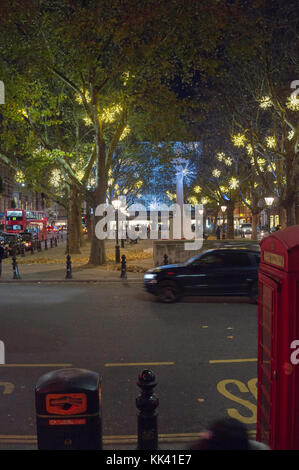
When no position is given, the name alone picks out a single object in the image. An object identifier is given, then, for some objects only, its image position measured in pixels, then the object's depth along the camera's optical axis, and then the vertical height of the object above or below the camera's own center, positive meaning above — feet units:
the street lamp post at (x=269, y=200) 79.00 +5.80
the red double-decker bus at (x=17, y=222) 144.05 +4.22
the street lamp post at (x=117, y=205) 73.98 +5.35
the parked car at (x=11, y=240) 98.53 -1.62
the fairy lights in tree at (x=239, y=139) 79.66 +17.99
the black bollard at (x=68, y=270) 55.45 -5.13
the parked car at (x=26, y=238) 108.68 -1.28
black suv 38.88 -4.75
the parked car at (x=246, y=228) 196.39 +0.86
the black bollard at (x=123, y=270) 55.16 -5.12
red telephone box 10.55 -2.88
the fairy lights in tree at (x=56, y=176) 115.75 +16.19
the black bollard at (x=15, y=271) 55.16 -5.08
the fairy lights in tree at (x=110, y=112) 65.05 +19.28
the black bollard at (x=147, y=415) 12.56 -5.63
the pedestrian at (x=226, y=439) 8.23 -4.23
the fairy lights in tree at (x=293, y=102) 60.70 +19.47
